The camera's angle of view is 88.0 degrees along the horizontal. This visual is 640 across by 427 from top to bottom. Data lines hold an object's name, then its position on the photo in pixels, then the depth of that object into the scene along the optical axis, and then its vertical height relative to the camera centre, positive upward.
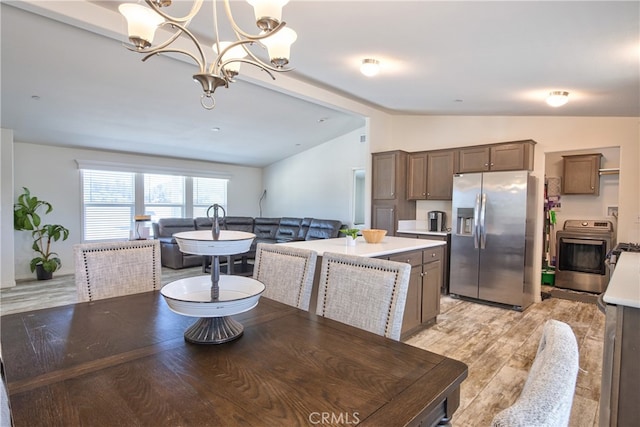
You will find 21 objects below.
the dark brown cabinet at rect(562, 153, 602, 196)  5.21 +0.61
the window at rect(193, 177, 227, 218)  7.63 +0.30
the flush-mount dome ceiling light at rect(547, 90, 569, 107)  3.27 +1.13
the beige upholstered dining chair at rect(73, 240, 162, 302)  1.80 -0.37
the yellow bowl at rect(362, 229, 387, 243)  3.36 -0.27
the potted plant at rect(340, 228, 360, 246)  3.20 -0.27
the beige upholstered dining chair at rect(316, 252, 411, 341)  1.45 -0.40
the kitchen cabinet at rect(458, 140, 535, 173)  4.21 +0.71
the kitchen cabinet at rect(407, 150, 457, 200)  4.90 +0.53
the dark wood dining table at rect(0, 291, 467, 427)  0.81 -0.50
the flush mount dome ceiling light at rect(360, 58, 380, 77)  3.06 +1.32
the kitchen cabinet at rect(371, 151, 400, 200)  5.12 +0.55
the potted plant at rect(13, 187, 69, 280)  5.09 -0.44
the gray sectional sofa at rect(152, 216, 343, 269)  6.50 -0.50
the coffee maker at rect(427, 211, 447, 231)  5.05 -0.17
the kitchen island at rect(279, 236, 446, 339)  2.84 -0.54
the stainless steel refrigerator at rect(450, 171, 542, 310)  4.04 -0.34
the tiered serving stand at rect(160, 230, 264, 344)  1.12 -0.34
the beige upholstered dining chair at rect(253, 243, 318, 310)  1.83 -0.38
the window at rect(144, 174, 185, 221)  6.86 +0.19
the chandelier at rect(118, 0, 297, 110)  1.52 +0.89
